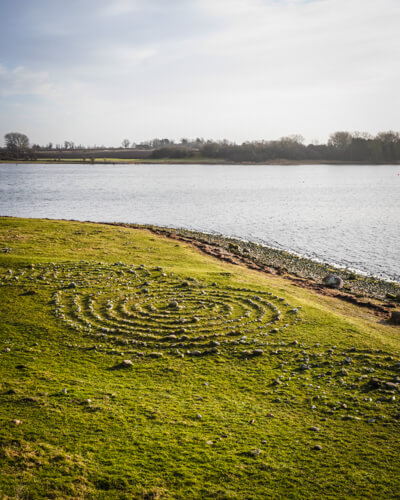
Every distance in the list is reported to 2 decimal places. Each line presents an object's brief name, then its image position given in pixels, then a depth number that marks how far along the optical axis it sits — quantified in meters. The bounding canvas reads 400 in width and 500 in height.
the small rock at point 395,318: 17.41
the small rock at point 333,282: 24.95
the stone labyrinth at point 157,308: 13.31
